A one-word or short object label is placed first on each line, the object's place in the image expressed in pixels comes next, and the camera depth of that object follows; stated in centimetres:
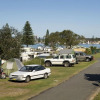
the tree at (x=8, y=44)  3186
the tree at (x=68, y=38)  7177
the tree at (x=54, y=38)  7388
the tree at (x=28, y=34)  9881
